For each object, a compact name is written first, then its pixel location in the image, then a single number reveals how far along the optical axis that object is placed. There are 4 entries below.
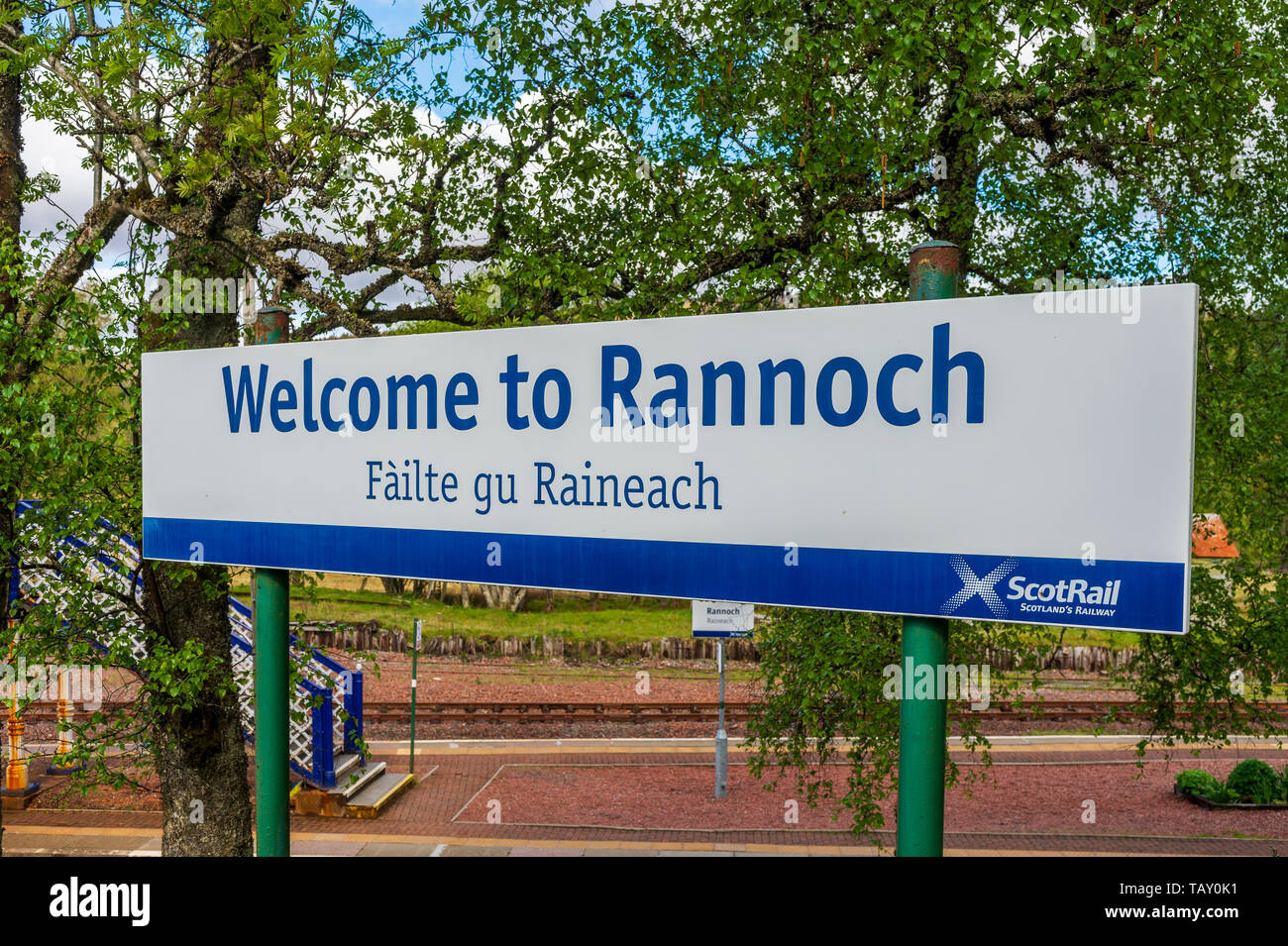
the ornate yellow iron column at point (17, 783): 15.21
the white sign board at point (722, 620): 15.62
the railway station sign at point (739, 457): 2.34
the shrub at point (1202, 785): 16.91
